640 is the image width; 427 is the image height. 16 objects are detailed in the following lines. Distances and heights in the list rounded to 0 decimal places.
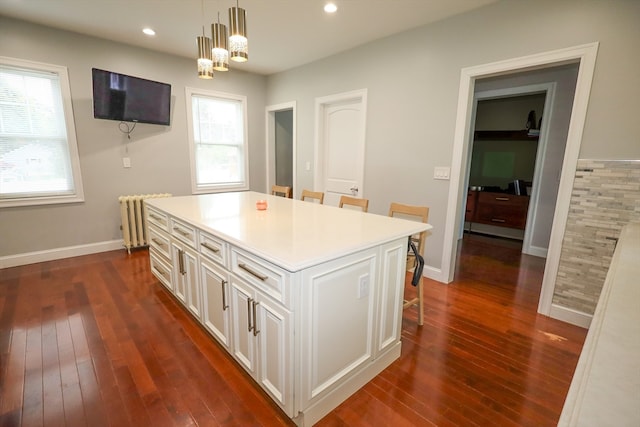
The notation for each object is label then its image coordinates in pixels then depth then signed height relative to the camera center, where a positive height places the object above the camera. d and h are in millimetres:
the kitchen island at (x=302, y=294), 1333 -689
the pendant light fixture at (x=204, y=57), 2109 +739
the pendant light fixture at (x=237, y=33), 1655 +722
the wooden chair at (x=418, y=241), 2182 -579
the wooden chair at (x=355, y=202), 2611 -348
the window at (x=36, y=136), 3182 +209
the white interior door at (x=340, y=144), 3801 +261
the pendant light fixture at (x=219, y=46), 1890 +735
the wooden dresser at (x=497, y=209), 4582 -670
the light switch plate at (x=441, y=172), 3006 -62
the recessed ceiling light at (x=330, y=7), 2683 +1427
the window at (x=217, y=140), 4461 +310
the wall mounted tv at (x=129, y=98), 3428 +726
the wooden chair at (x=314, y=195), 3102 -347
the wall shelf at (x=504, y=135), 4609 +532
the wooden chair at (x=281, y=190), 3532 -348
